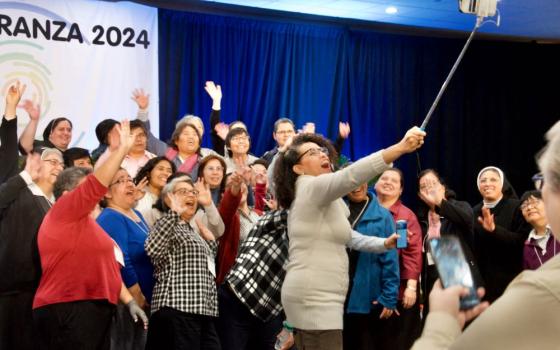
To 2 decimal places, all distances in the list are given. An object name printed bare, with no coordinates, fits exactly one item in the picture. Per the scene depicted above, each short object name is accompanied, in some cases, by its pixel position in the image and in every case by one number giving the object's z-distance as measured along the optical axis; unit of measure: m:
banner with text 6.16
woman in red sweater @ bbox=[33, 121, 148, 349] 3.16
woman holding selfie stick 2.98
